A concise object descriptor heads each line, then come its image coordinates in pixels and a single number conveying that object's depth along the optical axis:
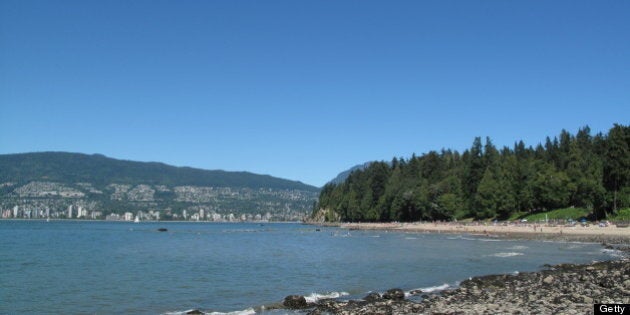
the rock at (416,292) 24.69
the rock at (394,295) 22.86
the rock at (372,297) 22.69
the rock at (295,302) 21.61
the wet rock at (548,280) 25.44
